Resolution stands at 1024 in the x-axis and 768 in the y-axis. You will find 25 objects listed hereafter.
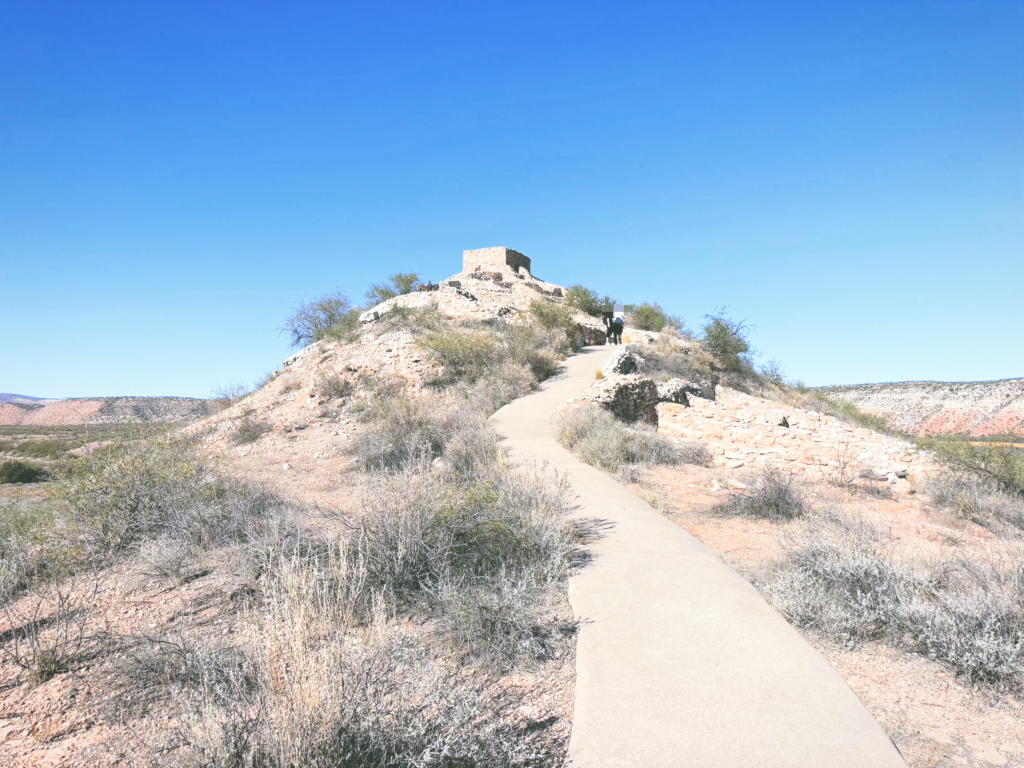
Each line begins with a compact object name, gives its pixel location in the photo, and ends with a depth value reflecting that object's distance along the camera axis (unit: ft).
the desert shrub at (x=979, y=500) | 25.64
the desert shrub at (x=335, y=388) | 55.06
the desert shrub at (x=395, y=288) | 105.09
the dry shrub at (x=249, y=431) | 48.45
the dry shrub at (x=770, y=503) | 25.66
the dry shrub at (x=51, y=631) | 11.62
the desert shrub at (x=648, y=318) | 109.70
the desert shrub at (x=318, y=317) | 96.17
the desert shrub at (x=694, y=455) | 37.32
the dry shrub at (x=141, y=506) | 18.74
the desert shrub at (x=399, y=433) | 35.01
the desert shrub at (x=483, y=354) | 56.03
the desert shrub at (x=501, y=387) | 48.96
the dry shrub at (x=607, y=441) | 32.68
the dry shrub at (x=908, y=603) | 11.57
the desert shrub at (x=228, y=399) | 65.09
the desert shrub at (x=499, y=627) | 12.14
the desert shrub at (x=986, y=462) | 29.70
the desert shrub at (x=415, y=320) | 67.87
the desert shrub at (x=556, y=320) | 76.28
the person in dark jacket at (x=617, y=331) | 81.46
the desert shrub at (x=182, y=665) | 10.50
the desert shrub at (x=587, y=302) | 95.61
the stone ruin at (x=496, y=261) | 122.11
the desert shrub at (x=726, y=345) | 77.82
